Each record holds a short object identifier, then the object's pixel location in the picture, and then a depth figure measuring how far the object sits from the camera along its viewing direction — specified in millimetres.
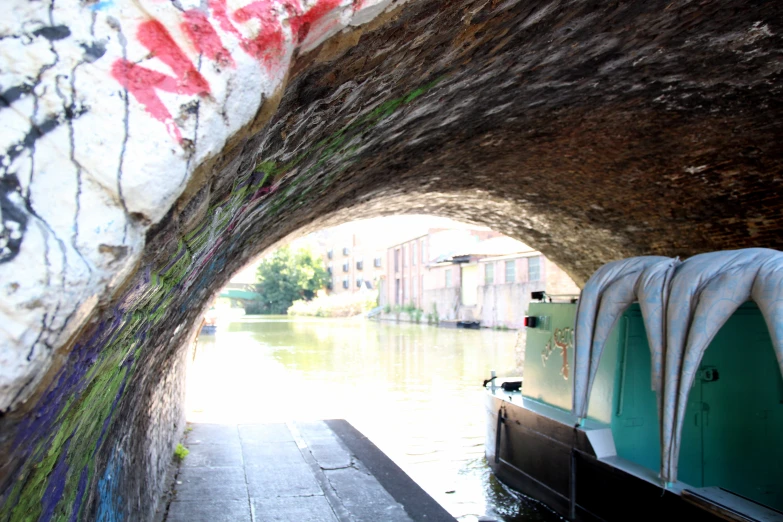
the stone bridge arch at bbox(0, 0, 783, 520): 1320
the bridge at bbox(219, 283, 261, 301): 82375
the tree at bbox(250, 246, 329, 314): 84750
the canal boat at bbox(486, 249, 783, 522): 4594
